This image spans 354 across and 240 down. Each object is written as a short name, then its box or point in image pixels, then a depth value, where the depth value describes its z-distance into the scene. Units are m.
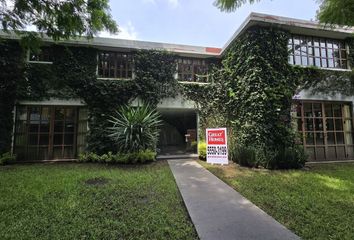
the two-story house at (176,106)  8.38
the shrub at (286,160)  6.88
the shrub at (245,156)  6.98
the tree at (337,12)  2.96
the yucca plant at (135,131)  7.65
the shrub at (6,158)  7.61
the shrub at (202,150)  8.51
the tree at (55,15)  3.65
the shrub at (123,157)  7.72
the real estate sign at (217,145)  7.12
